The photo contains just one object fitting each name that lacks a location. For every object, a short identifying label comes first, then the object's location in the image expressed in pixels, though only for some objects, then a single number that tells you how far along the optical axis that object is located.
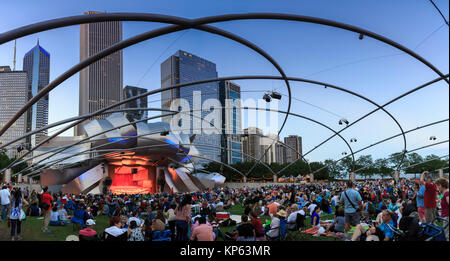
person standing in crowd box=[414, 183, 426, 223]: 7.92
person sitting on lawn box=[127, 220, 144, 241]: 7.99
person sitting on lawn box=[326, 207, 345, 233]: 10.16
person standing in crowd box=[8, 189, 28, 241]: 9.31
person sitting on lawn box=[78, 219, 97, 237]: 7.54
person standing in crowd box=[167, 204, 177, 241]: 9.84
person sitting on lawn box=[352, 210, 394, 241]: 7.08
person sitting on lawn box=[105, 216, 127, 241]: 7.37
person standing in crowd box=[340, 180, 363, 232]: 9.16
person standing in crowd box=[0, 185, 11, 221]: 10.53
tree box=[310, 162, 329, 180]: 95.12
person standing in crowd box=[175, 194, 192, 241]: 8.70
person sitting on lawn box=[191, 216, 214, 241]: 6.92
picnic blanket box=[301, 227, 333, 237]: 10.87
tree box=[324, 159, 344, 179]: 85.87
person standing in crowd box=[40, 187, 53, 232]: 11.96
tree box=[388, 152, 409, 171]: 38.66
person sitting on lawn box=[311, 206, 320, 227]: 11.87
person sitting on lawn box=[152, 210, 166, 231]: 8.98
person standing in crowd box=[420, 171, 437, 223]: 7.12
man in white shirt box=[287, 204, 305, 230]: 10.63
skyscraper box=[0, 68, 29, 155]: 78.18
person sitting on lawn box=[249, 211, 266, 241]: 7.80
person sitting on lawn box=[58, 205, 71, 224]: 13.84
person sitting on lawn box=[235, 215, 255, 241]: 7.11
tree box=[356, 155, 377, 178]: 50.58
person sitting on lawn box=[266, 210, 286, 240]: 8.62
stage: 59.22
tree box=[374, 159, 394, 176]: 44.37
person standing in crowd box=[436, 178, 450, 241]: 5.79
